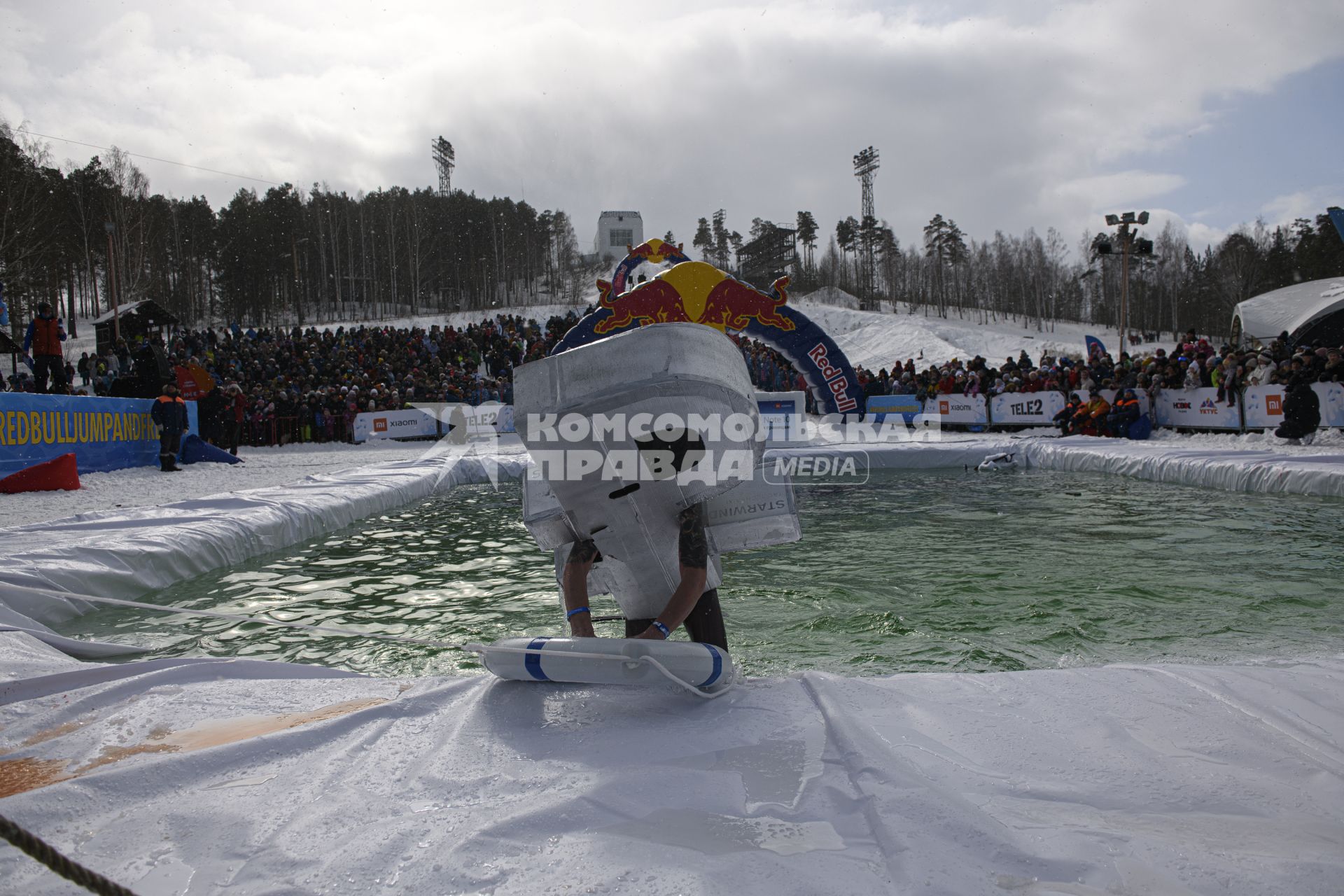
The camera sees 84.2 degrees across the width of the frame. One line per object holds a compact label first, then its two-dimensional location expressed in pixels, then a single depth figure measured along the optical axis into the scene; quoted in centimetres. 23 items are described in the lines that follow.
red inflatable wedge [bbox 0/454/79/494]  822
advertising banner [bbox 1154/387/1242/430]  1330
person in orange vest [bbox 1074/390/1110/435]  1489
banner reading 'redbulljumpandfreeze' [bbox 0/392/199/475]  911
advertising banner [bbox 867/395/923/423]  1998
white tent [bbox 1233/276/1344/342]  2139
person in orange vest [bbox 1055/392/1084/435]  1556
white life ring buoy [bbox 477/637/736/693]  239
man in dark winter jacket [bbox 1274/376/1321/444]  1105
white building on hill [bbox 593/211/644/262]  7150
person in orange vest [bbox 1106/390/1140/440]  1432
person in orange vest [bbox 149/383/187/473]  1127
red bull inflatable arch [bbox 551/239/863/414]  1236
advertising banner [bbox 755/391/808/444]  1570
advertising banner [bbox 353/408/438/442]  1938
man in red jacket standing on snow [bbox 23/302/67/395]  1266
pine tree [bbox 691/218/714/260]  8144
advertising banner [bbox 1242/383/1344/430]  1114
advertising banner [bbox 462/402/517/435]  1973
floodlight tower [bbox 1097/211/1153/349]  2324
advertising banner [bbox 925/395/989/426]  1830
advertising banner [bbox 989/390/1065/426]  1706
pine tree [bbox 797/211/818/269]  7262
